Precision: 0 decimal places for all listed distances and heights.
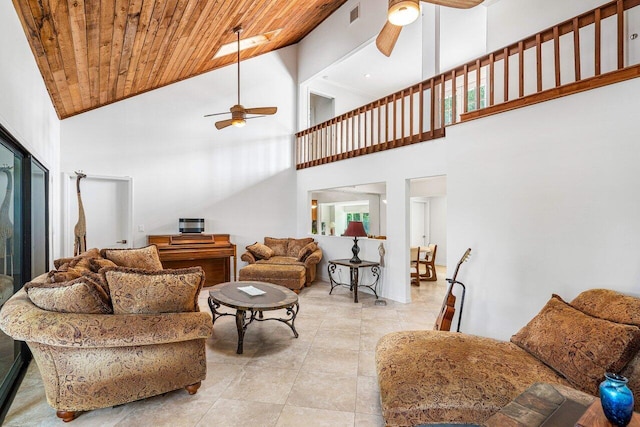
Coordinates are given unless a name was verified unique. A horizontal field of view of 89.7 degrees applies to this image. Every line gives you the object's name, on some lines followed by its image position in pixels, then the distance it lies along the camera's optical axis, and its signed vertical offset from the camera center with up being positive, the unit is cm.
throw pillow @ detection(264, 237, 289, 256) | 678 -66
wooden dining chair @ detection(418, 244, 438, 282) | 663 -110
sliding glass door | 244 -18
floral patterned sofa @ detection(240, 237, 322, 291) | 554 -90
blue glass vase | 122 -72
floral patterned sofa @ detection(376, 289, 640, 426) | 177 -95
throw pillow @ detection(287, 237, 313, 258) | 673 -66
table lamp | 532 -29
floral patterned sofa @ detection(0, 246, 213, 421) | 205 -77
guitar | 303 -92
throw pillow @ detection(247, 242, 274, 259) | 630 -72
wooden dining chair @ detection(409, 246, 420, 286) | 640 -93
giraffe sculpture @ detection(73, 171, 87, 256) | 441 -24
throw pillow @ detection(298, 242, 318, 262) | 624 -73
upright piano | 565 -69
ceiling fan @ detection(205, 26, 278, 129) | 480 +152
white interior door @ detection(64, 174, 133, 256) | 527 +8
